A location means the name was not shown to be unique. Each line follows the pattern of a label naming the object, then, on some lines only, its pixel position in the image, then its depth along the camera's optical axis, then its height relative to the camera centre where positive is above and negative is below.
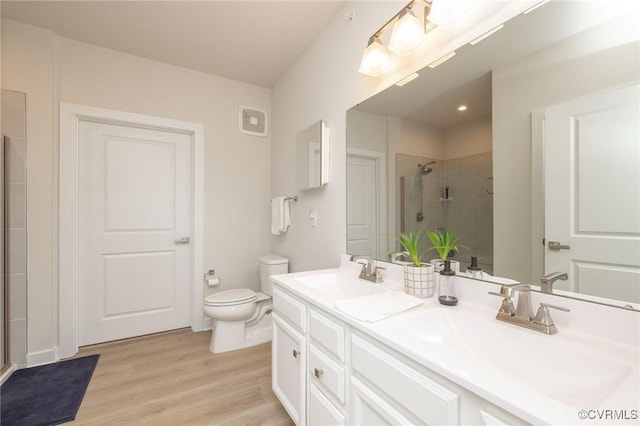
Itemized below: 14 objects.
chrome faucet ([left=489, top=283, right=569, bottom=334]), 0.80 -0.31
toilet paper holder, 2.59 -0.63
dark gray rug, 1.47 -1.10
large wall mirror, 0.75 +0.23
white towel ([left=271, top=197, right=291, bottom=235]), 2.47 -0.03
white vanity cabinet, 0.62 -0.52
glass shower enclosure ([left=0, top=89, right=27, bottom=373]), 1.89 -0.11
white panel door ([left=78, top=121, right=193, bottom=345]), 2.31 -0.16
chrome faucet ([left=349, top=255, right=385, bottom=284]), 1.45 -0.32
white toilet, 2.17 -0.84
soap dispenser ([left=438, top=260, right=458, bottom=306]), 1.10 -0.29
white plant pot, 1.16 -0.29
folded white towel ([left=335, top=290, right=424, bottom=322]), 0.93 -0.35
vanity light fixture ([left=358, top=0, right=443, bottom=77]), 1.25 +0.86
